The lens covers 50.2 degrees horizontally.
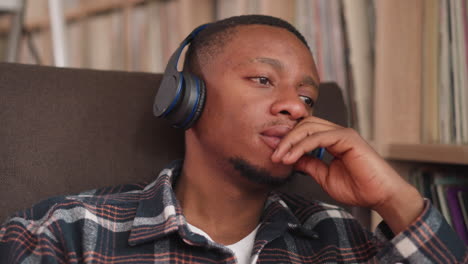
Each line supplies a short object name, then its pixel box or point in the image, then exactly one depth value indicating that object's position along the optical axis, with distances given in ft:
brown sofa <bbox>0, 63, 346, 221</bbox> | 3.26
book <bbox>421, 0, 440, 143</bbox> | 4.60
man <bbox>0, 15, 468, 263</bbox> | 2.93
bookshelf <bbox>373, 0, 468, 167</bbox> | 4.68
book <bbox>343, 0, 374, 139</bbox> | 5.12
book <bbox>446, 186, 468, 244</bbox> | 4.16
